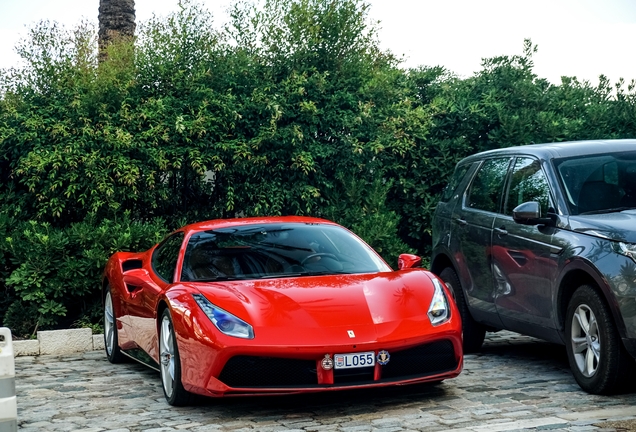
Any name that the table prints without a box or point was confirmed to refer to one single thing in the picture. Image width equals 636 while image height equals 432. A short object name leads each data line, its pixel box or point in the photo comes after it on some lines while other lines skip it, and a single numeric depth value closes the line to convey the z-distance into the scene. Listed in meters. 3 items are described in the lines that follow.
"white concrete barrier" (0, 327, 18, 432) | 5.99
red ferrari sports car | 6.99
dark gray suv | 7.28
